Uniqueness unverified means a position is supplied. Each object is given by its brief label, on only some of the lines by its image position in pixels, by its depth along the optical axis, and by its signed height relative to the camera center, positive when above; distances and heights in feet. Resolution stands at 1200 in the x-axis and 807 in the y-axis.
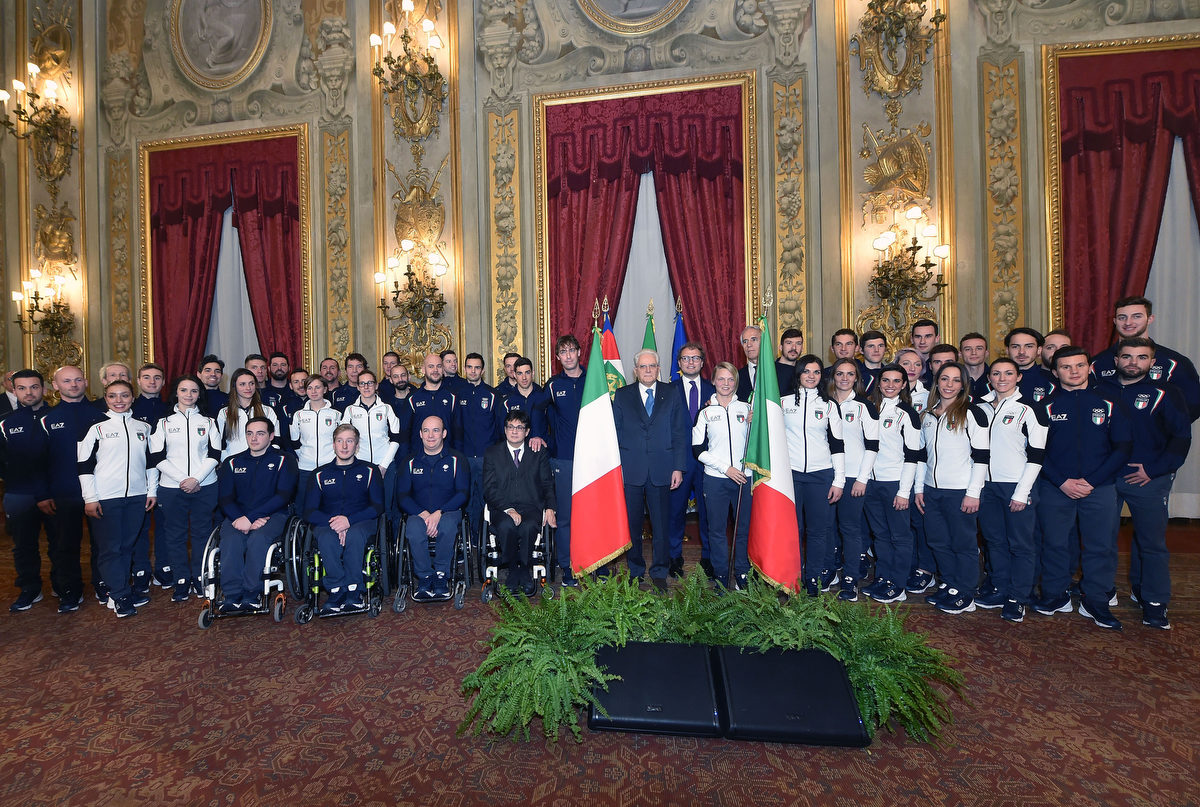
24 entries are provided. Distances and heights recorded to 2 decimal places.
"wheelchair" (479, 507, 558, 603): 14.37 -3.60
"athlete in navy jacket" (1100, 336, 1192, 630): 12.62 -1.39
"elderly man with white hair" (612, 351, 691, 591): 14.67 -1.12
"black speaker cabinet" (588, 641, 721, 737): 8.71 -4.22
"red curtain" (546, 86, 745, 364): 22.98 +7.61
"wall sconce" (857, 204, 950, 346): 21.18 +4.00
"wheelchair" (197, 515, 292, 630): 13.14 -3.66
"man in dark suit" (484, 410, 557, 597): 14.44 -2.20
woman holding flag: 14.40 -1.38
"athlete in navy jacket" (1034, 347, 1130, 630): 12.65 -1.67
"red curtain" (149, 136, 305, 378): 26.14 +7.40
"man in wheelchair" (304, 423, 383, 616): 13.71 -2.41
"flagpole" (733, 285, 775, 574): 13.81 -2.55
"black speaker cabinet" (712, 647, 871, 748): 8.51 -4.26
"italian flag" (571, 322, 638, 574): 12.92 -1.80
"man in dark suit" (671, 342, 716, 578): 15.53 -1.66
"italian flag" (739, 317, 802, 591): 12.24 -1.94
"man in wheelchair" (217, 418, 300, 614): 13.53 -2.24
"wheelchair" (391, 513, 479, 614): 14.06 -3.77
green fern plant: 8.85 -3.74
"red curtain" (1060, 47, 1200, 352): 20.34 +7.45
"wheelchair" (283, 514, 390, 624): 13.35 -3.55
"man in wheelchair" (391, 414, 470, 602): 14.49 -2.30
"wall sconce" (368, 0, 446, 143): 24.27 +12.82
